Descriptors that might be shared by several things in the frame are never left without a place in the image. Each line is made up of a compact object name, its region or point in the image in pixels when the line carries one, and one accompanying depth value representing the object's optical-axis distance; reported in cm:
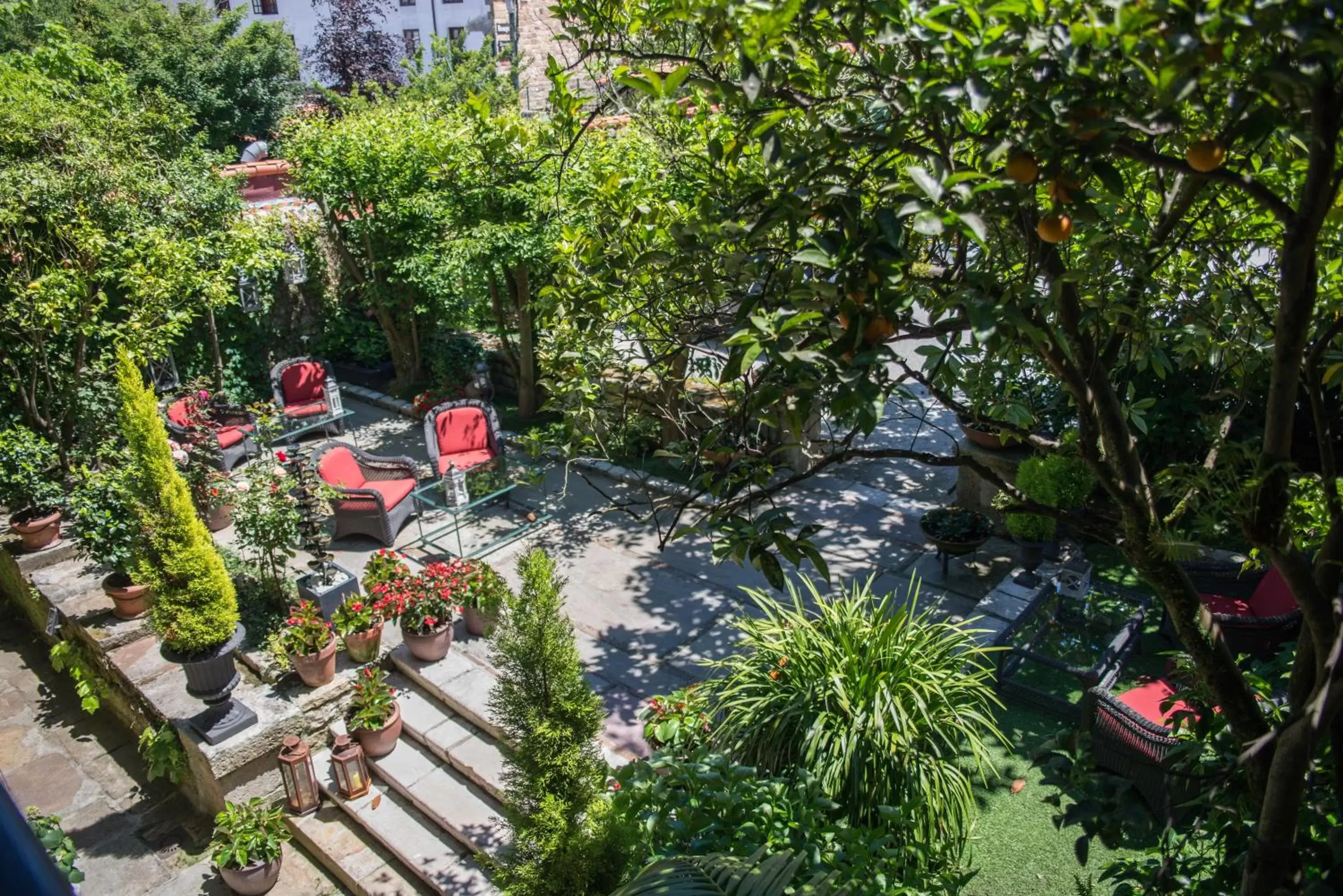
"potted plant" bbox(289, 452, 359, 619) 690
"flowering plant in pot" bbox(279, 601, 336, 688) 621
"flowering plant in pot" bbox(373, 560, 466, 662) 650
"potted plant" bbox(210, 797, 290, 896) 532
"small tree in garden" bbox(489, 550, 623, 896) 392
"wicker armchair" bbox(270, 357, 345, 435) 1054
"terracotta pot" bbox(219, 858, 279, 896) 536
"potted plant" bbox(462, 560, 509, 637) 664
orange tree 207
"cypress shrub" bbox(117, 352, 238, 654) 561
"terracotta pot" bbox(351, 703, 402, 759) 605
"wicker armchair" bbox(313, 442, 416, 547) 823
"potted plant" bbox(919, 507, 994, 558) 705
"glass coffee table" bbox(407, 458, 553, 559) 827
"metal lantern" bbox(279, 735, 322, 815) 579
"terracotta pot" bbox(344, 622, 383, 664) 651
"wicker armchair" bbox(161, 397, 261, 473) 972
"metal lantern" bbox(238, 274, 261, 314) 1052
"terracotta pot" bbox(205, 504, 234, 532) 874
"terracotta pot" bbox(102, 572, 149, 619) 708
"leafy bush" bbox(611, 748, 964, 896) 367
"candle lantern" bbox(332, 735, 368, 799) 582
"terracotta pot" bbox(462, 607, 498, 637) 681
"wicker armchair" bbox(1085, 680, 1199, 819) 459
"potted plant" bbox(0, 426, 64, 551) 785
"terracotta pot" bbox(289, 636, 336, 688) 621
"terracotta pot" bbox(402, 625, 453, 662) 656
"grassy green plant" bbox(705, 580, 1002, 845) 453
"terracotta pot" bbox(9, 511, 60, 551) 814
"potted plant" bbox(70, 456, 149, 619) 666
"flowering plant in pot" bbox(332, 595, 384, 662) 641
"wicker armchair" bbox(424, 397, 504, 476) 910
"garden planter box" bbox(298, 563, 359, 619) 687
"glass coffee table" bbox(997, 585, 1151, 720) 564
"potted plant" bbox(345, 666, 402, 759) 604
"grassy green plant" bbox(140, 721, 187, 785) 612
